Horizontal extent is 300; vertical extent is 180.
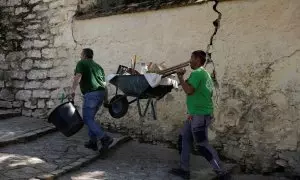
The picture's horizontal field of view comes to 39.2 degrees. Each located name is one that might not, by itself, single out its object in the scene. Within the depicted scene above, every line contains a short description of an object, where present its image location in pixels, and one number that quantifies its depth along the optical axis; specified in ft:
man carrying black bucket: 20.10
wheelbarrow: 17.92
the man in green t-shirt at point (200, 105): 16.78
